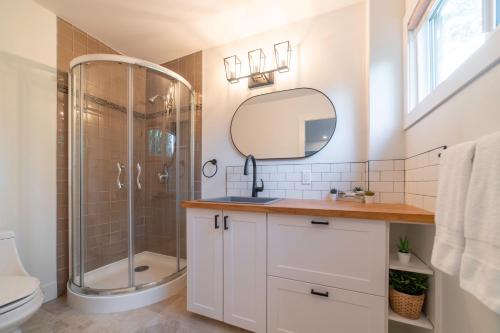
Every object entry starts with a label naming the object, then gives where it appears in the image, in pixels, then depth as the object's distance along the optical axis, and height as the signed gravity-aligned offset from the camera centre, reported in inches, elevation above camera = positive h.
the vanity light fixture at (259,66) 75.4 +36.6
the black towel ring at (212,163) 87.1 +0.6
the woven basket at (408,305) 43.3 -27.7
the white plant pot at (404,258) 45.6 -19.2
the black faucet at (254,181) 75.2 -5.0
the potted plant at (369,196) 61.0 -8.4
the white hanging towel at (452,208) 26.5 -5.5
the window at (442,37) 33.8 +25.0
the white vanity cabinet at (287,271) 43.4 -23.9
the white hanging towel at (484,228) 20.3 -6.4
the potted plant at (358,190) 63.8 -7.0
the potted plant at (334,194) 66.6 -8.5
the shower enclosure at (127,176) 73.4 -3.6
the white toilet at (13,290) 42.3 -26.6
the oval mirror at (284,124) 71.3 +14.9
